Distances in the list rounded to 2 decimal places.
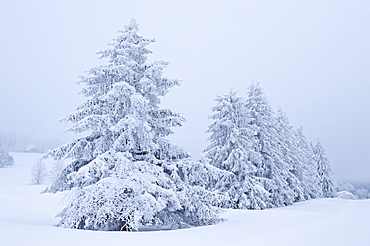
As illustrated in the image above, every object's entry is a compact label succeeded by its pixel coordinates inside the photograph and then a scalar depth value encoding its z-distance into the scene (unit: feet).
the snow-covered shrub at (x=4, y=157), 227.20
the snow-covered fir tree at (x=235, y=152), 65.26
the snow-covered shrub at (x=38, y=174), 188.65
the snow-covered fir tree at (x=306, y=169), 98.73
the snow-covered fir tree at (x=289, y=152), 87.86
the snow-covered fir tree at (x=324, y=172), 144.66
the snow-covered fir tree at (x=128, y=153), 29.45
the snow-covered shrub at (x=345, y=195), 192.91
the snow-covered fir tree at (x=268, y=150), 75.61
